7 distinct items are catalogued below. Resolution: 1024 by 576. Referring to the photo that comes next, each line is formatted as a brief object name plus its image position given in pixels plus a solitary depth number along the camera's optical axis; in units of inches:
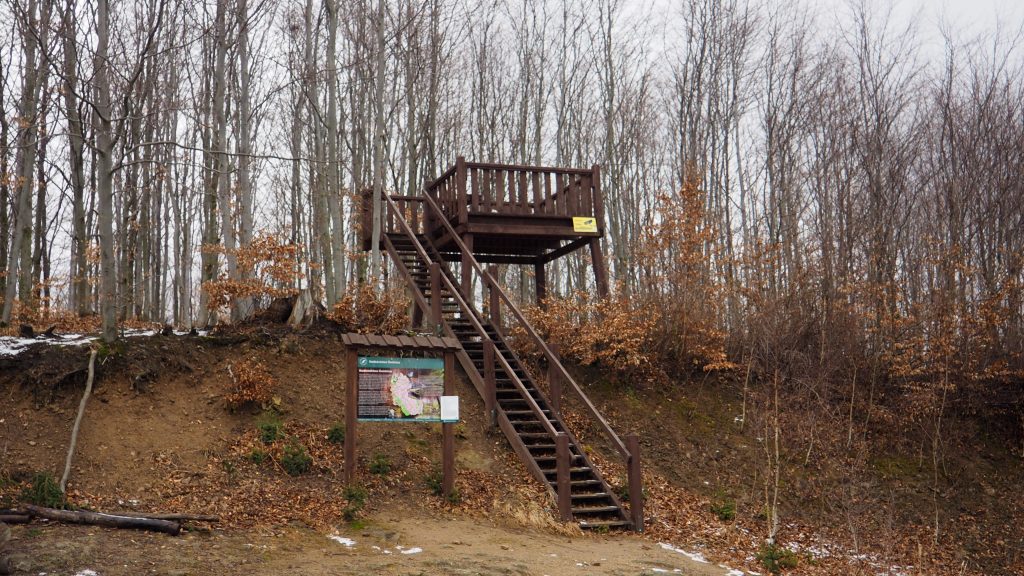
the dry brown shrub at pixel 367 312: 589.9
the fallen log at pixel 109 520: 340.5
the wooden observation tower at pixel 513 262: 453.7
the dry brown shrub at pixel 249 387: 484.7
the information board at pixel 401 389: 424.2
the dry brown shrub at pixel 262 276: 572.1
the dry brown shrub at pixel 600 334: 604.1
